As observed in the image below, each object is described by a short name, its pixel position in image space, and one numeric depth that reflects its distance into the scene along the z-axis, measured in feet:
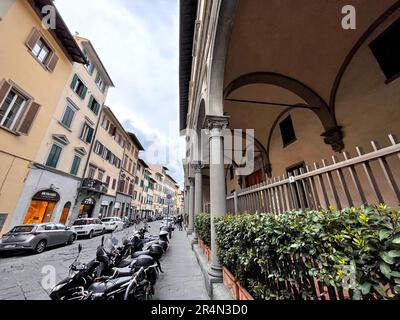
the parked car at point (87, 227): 42.27
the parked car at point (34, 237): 25.53
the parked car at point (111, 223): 54.05
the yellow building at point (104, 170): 55.55
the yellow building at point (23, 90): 31.30
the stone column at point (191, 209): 40.94
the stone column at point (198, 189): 31.22
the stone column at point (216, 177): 13.77
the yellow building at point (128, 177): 83.34
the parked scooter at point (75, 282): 10.46
